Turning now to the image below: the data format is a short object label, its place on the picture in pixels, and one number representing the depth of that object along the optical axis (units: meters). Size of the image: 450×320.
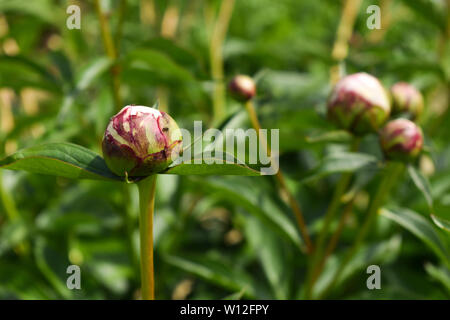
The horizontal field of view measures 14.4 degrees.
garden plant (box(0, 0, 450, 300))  0.92
